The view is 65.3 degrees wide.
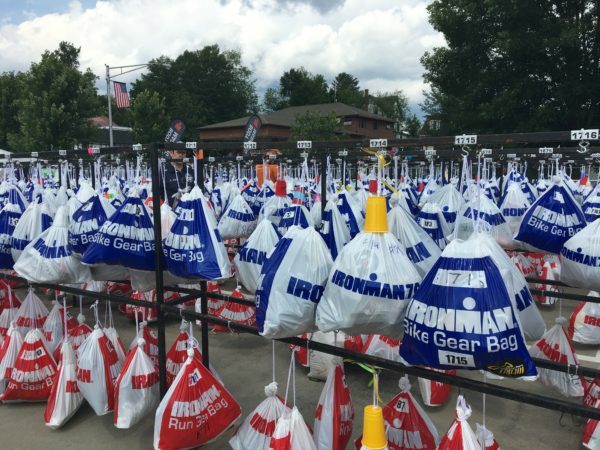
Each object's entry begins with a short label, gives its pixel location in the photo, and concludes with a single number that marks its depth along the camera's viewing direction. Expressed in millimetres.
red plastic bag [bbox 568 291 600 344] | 5086
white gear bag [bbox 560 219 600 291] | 2584
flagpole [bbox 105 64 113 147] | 24844
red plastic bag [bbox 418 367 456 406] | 3828
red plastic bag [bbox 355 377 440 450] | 2633
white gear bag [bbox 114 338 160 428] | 3363
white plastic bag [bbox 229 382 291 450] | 2795
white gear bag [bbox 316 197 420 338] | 1963
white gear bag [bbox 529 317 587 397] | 3725
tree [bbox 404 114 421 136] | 70056
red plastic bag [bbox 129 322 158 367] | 3948
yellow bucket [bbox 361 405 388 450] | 2055
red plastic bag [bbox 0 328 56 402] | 3822
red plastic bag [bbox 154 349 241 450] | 2986
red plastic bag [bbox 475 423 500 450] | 2363
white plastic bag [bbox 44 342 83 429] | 3541
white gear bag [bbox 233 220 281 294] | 3119
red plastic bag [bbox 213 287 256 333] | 5465
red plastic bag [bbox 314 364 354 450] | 2717
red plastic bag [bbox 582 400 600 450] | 3129
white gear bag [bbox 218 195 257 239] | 5223
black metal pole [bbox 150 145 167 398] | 3082
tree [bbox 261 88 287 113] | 79500
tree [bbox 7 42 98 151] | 23719
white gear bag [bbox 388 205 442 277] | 2395
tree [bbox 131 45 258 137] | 65938
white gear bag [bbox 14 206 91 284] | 3385
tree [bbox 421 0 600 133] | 20031
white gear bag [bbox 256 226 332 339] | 2186
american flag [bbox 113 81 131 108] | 22714
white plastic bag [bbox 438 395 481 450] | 2105
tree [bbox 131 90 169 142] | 34156
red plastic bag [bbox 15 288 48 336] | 4328
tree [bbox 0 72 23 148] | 33734
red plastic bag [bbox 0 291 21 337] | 4668
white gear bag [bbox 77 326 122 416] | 3529
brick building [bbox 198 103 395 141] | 49156
